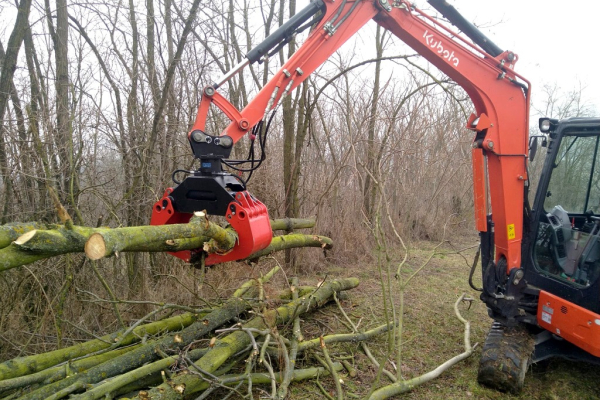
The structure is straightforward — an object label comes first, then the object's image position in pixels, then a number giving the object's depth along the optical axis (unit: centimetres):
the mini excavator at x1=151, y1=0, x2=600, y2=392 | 342
